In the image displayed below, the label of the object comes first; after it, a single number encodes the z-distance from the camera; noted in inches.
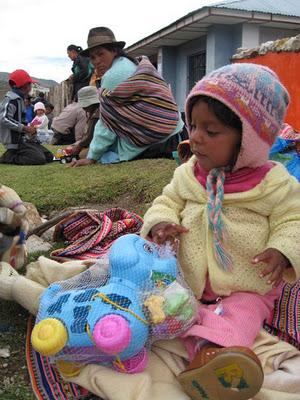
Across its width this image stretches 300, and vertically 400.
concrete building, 429.2
